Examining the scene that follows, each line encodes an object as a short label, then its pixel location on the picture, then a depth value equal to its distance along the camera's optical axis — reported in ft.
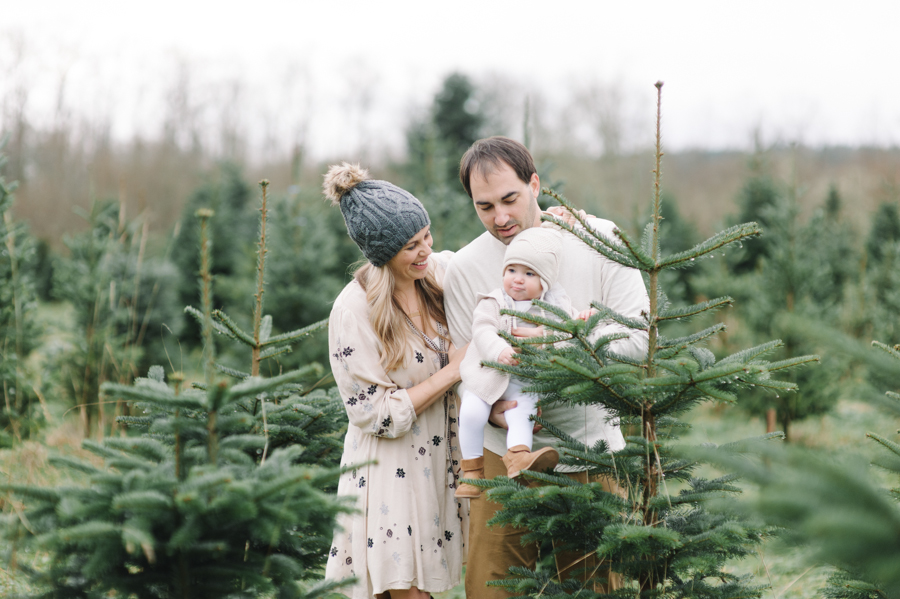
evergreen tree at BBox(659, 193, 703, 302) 43.01
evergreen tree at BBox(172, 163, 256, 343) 40.70
